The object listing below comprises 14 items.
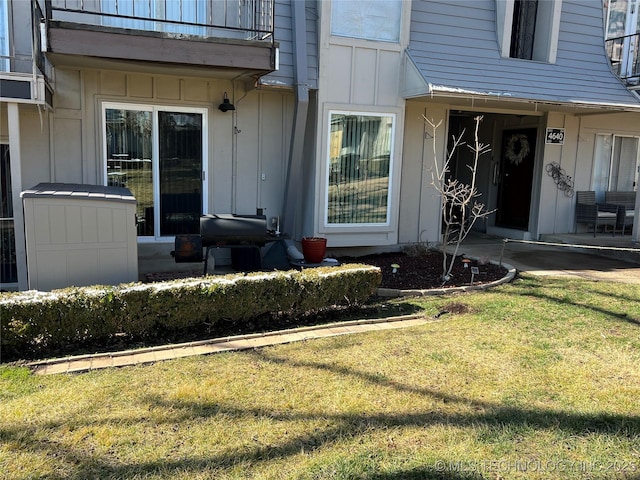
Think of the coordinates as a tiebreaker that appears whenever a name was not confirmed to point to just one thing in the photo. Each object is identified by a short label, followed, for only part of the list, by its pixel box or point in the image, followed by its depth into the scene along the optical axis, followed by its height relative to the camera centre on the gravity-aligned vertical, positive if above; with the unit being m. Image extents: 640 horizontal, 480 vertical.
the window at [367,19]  8.05 +2.39
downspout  7.66 +0.74
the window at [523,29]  10.20 +2.89
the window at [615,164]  10.96 +0.40
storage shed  5.51 -0.76
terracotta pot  7.24 -1.02
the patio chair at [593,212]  10.47 -0.57
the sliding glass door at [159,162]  7.55 +0.09
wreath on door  10.97 +0.66
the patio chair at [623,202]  10.86 -0.38
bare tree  7.12 -0.49
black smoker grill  6.61 -0.83
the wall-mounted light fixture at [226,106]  7.81 +0.94
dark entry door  10.94 +0.05
